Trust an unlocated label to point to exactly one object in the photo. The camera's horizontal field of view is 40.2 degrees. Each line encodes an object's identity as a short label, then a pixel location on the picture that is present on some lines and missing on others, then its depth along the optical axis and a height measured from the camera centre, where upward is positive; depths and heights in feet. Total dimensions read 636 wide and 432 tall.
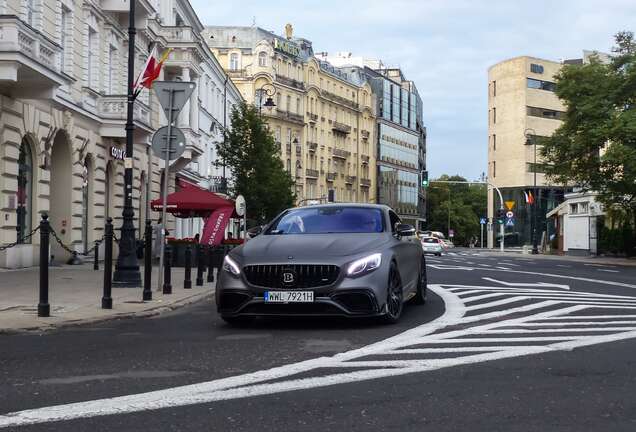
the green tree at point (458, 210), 468.34 +11.70
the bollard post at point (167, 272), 48.73 -2.48
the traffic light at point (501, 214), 215.92 +4.20
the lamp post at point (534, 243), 202.49 -3.05
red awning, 91.91 +2.83
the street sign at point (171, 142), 48.37 +4.84
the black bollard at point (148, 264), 43.70 -1.88
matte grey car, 29.60 -1.67
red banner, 89.22 +0.09
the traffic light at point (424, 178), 196.54 +11.94
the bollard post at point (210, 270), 63.12 -3.01
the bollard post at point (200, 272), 58.29 -2.94
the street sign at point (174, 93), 48.14 +7.55
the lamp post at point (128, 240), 53.16 -0.72
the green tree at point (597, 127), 120.67 +15.02
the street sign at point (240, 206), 93.04 +2.49
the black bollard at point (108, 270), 37.47 -1.84
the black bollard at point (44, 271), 33.37 -1.69
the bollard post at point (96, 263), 70.31 -2.99
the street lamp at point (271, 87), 296.28 +49.45
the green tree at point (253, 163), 141.79 +11.01
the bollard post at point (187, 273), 54.44 -2.80
